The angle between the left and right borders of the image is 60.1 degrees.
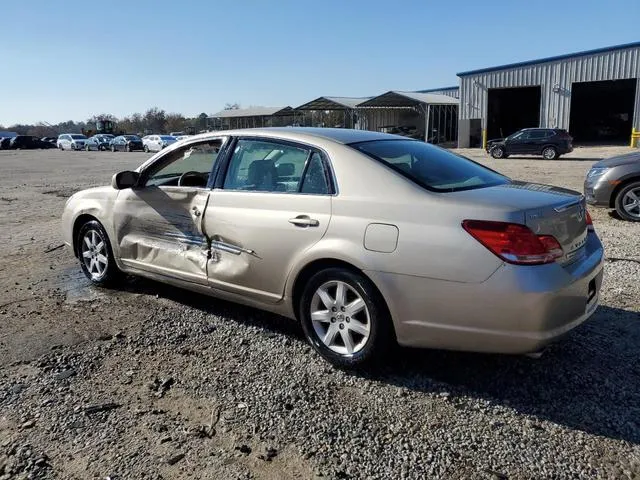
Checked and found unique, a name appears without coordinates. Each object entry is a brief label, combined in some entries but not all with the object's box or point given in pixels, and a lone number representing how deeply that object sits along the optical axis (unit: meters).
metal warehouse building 33.70
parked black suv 26.44
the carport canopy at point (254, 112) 60.66
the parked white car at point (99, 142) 52.38
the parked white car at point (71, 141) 55.66
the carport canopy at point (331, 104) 49.25
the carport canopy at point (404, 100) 43.00
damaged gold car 3.14
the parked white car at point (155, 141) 44.88
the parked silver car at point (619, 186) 8.75
